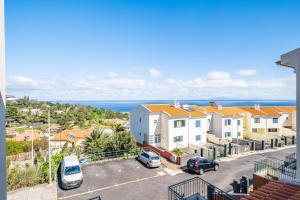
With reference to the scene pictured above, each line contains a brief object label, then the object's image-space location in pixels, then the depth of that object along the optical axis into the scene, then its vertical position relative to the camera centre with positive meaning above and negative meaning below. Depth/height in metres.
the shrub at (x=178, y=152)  26.59 -7.10
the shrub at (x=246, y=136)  39.37 -7.25
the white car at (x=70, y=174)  16.43 -6.23
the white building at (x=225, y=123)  37.35 -4.56
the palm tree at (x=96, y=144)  24.74 -5.76
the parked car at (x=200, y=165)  20.22 -6.66
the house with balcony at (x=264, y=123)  41.84 -4.97
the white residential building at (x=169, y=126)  30.67 -4.24
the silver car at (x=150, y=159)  21.70 -6.53
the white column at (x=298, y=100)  8.42 -0.06
